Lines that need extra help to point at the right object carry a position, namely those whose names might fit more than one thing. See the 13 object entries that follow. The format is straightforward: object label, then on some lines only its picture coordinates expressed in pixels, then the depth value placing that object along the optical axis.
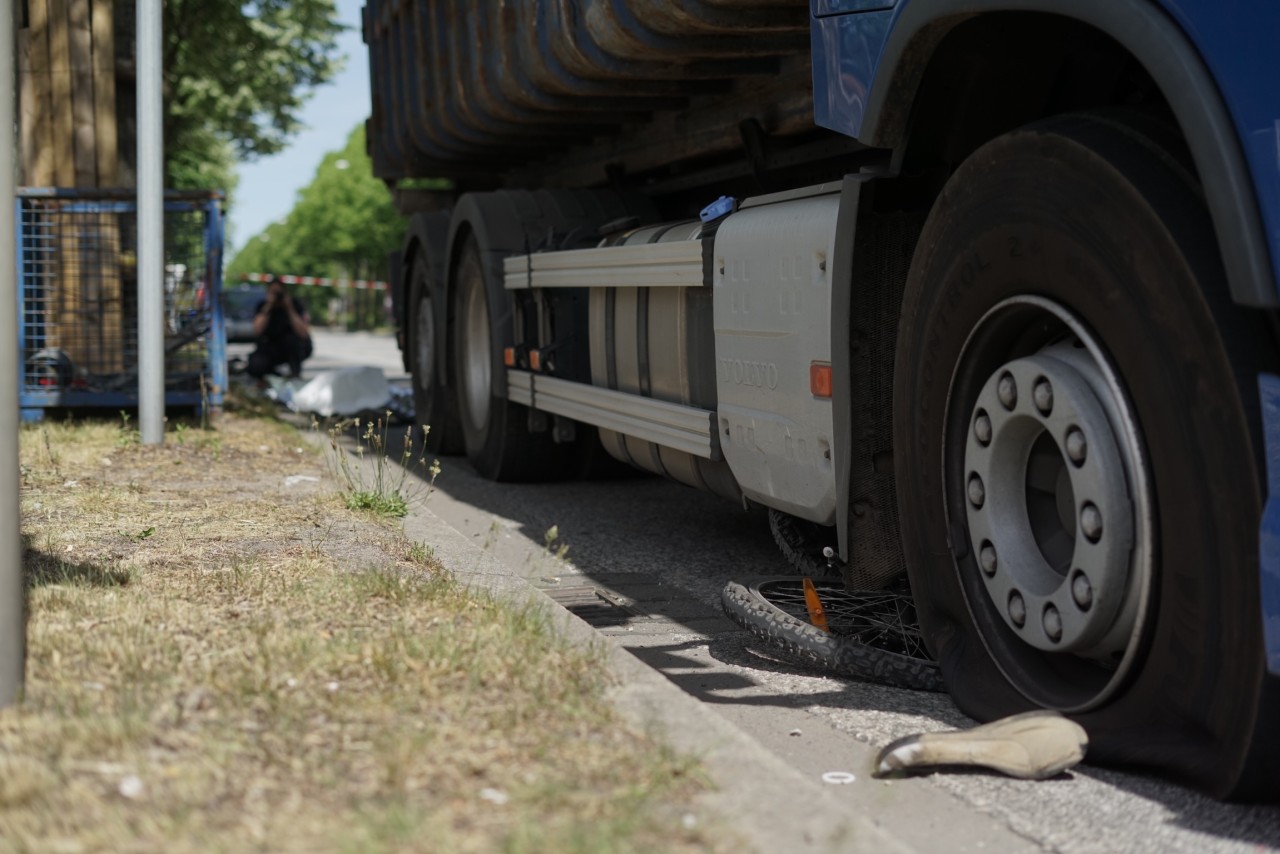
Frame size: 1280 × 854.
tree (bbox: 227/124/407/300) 70.56
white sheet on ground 12.83
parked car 31.16
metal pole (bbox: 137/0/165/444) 8.71
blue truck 2.71
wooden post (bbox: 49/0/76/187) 11.41
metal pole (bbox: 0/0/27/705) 3.07
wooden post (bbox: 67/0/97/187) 11.48
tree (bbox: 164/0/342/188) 20.99
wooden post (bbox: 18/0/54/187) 11.38
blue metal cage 10.41
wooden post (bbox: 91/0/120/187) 11.64
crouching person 18.28
